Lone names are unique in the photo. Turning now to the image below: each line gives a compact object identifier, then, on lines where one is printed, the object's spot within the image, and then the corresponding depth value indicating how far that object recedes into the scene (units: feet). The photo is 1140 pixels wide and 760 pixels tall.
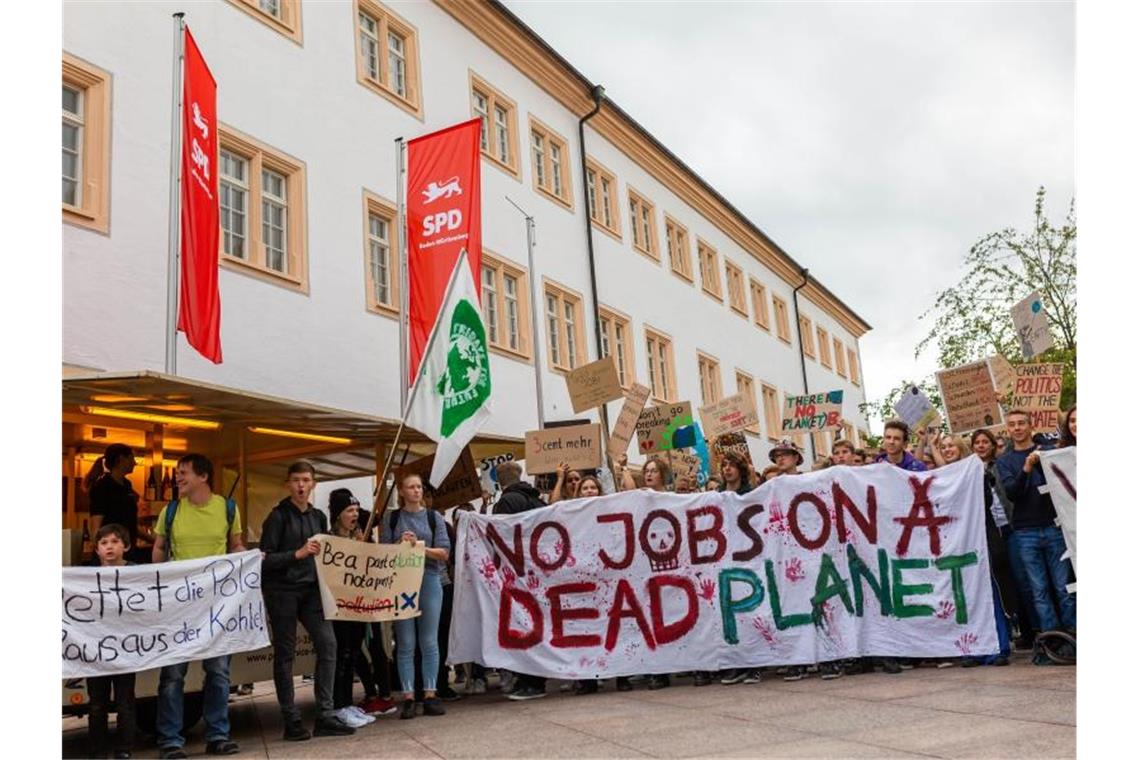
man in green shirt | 25.73
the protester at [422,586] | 30.63
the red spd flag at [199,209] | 39.73
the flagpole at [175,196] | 39.65
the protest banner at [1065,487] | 29.55
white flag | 30.78
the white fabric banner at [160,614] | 24.90
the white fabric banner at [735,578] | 32.45
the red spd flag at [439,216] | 49.03
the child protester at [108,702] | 25.16
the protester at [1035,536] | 30.86
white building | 45.14
